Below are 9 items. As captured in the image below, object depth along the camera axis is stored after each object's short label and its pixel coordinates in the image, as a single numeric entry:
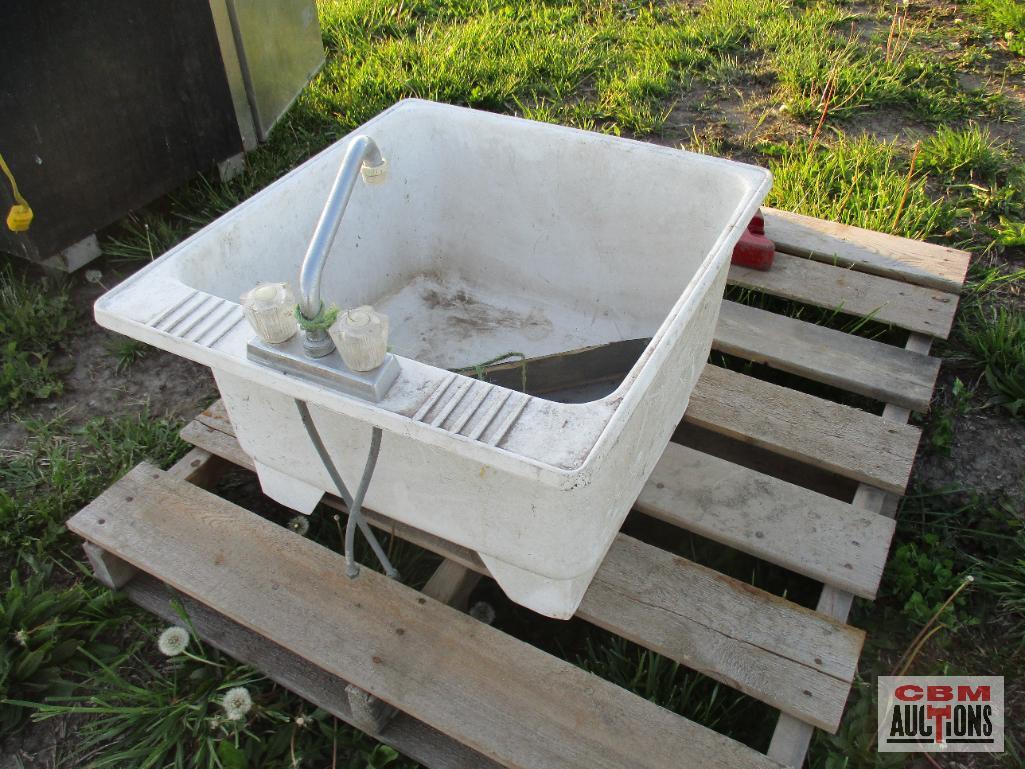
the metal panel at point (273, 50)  1.95
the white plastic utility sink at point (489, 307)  0.82
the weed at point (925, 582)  1.24
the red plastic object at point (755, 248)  1.71
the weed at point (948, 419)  1.48
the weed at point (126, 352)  1.68
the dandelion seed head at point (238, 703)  1.10
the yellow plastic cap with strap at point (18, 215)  1.53
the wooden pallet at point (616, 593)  1.04
